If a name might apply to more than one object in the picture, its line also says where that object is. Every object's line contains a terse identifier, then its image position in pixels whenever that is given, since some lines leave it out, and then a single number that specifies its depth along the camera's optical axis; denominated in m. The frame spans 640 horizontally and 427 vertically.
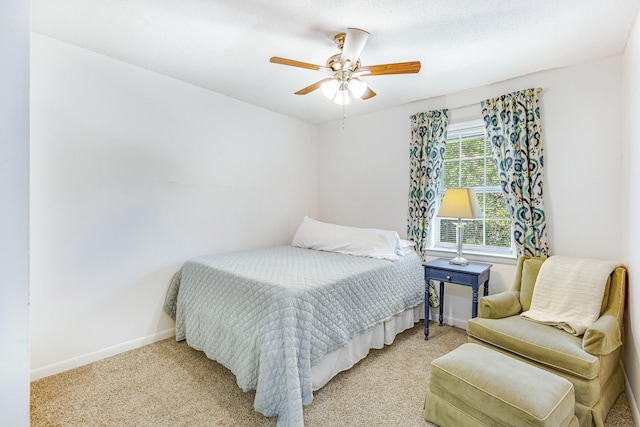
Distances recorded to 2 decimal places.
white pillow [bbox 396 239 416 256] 2.95
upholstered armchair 1.59
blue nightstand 2.48
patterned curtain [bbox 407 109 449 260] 3.09
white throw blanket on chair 1.95
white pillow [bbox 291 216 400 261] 2.90
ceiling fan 1.88
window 2.89
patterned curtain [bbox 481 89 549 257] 2.51
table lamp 2.64
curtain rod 2.90
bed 1.67
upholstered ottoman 1.33
